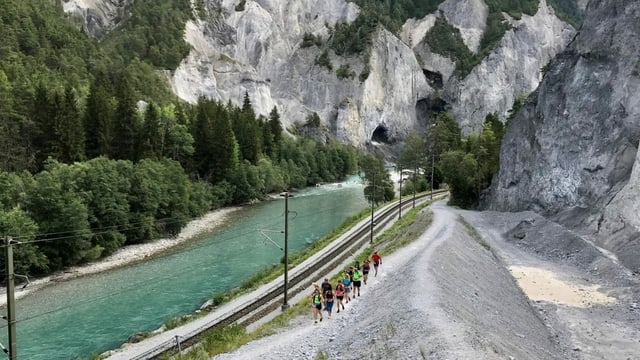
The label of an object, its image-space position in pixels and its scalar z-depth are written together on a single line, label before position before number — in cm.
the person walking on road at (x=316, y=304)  2016
